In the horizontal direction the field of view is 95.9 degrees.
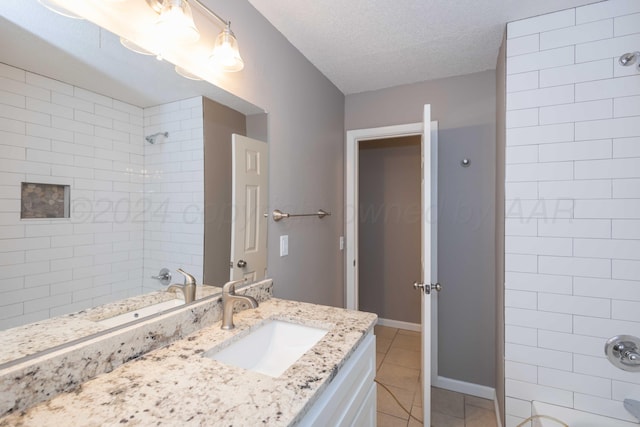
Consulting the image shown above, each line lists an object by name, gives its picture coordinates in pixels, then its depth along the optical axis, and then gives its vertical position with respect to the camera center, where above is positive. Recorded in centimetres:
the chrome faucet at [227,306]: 108 -36
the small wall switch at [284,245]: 166 -19
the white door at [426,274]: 161 -35
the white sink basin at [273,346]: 106 -52
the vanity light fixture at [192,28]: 92 +63
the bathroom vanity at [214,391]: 61 -43
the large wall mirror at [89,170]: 66 +12
